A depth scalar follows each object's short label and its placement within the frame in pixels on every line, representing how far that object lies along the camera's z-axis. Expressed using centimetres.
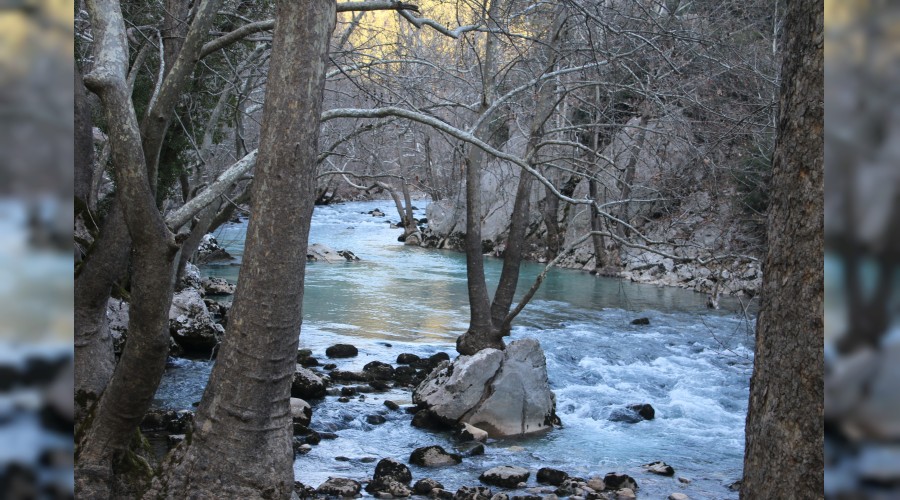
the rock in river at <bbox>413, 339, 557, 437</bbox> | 1082
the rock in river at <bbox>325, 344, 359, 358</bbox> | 1416
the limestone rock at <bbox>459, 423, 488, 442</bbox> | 1045
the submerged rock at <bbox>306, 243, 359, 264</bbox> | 2616
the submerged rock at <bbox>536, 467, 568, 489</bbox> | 882
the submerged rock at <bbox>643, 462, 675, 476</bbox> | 939
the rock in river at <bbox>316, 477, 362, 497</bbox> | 810
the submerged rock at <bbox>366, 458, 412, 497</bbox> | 820
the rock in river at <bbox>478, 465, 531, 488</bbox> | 866
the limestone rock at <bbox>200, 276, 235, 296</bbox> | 1978
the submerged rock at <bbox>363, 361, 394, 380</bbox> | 1312
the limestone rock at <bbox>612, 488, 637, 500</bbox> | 849
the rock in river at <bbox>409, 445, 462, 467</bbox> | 938
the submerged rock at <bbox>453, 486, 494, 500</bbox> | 802
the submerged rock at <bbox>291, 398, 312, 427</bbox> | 1041
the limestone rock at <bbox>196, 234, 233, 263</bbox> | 2383
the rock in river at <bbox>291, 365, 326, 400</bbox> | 1153
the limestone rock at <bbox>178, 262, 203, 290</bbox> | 1569
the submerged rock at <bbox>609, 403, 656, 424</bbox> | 1170
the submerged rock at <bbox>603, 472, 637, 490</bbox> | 873
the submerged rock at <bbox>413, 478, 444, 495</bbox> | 827
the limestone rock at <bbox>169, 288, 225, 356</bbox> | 1366
